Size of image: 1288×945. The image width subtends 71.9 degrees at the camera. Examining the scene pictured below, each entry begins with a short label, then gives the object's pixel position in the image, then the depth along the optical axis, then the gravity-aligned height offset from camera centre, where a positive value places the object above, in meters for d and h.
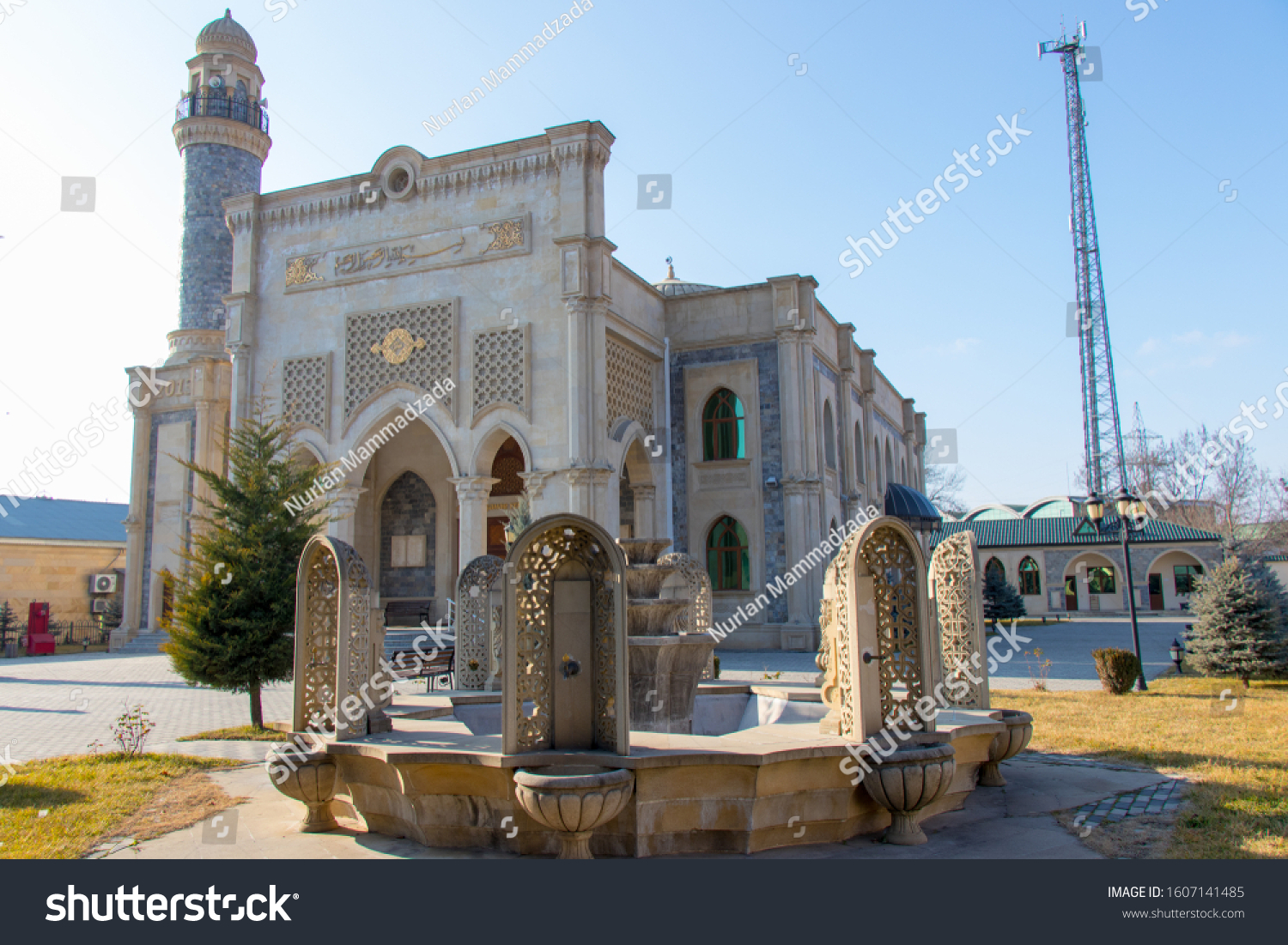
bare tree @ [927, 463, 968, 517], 51.38 +6.10
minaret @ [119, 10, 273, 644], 24.83 +8.48
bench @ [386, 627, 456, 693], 13.08 -0.71
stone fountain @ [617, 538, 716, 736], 7.67 -0.41
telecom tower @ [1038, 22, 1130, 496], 39.00 +12.96
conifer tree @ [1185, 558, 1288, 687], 13.92 -0.49
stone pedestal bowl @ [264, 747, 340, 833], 5.60 -1.00
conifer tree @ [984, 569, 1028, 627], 30.95 +0.05
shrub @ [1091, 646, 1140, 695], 12.78 -1.02
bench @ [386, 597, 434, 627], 23.28 +0.13
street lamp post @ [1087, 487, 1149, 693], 13.69 +1.42
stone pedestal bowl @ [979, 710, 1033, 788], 6.58 -1.05
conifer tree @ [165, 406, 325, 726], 10.45 +0.42
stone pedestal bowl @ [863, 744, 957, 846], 5.16 -1.02
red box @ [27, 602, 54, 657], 24.84 -0.17
